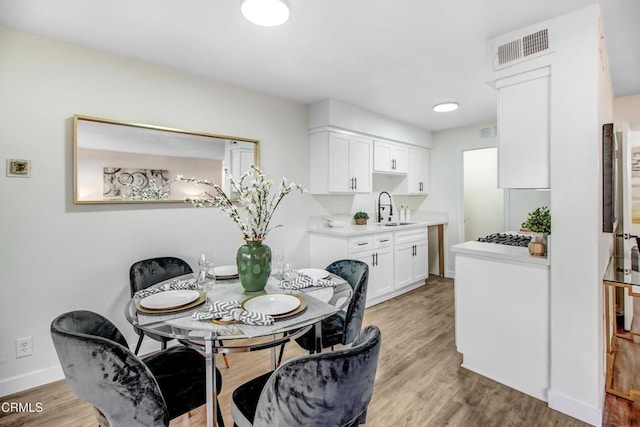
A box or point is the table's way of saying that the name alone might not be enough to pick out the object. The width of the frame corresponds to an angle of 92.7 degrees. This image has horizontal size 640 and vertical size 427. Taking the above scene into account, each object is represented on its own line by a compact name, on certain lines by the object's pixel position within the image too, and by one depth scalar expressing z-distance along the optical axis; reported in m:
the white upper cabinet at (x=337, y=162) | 3.73
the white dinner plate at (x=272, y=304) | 1.44
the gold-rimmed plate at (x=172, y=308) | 1.45
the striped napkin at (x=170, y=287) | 1.73
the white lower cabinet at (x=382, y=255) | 3.63
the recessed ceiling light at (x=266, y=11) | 1.72
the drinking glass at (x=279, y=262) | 2.04
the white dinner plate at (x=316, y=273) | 2.06
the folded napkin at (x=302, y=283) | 1.84
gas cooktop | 2.63
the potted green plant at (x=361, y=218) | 4.48
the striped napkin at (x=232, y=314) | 1.32
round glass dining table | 1.25
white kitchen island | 2.03
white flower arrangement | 1.71
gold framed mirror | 2.34
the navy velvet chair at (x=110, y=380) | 1.07
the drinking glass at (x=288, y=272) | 2.00
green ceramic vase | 1.72
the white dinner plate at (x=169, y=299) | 1.51
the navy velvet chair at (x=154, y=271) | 2.28
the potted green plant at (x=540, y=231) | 2.09
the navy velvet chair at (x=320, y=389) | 0.93
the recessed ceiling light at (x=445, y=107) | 3.70
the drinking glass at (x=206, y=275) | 1.79
